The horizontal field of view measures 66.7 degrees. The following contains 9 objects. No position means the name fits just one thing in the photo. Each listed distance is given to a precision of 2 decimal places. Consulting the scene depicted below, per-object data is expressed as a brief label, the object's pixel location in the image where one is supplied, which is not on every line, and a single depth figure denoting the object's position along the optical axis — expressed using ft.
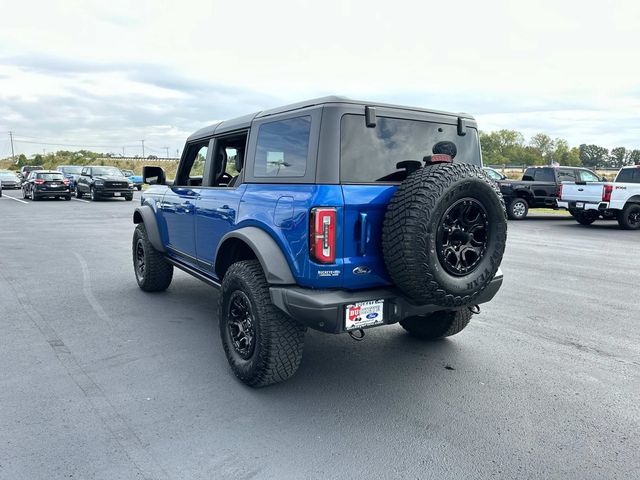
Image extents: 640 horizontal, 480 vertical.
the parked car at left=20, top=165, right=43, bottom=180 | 137.08
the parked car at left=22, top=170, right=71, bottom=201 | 81.92
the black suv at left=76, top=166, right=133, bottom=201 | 81.92
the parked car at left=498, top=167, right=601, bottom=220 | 56.70
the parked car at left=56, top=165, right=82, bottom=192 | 94.59
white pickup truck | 47.16
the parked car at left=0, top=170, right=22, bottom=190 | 117.29
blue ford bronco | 9.91
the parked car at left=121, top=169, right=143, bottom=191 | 121.70
